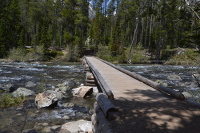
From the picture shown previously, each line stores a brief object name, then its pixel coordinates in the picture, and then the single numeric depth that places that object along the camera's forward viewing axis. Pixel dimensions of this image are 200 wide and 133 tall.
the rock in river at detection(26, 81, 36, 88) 10.15
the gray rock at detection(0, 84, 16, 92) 8.62
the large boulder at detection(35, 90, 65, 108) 6.54
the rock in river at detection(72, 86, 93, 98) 8.37
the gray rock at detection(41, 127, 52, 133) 4.86
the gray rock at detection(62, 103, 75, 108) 6.98
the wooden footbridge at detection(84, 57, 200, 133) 2.84
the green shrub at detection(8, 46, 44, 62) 27.02
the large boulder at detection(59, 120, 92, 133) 4.75
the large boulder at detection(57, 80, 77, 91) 9.68
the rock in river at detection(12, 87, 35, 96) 8.02
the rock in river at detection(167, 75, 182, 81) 13.20
